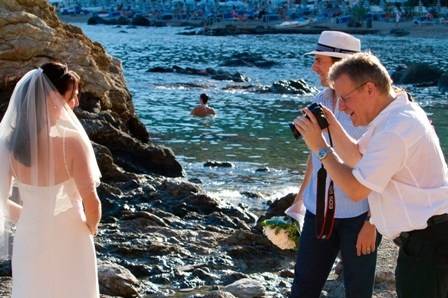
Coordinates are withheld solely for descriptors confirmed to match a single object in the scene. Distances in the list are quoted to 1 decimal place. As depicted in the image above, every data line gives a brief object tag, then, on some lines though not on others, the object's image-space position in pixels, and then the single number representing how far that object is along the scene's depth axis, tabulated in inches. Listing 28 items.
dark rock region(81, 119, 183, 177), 542.3
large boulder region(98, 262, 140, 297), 307.4
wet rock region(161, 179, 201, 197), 495.6
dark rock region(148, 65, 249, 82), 1603.1
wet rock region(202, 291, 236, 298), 294.0
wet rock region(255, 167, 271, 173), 691.4
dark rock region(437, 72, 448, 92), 1425.9
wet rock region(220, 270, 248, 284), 350.3
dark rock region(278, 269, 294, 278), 351.5
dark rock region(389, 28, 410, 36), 3459.6
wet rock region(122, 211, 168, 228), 429.4
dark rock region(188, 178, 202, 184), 625.0
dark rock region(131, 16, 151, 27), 4734.3
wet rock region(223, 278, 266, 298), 310.8
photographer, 175.3
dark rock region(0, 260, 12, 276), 306.5
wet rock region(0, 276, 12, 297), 276.1
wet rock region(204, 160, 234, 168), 710.5
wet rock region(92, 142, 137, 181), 494.9
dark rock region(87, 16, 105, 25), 5059.1
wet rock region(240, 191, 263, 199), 579.0
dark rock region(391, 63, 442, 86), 1555.1
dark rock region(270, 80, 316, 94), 1362.0
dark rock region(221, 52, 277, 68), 1986.5
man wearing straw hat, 213.5
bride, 198.8
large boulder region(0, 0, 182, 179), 547.2
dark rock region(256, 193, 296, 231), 461.4
